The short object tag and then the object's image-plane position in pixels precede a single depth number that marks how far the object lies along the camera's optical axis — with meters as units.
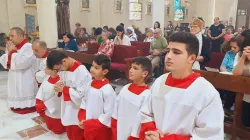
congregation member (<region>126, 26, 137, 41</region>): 9.25
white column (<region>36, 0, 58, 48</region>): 7.59
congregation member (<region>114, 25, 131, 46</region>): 7.08
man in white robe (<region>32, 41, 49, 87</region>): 4.22
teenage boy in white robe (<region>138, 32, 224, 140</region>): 1.57
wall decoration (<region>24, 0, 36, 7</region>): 10.91
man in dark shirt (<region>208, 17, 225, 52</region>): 8.60
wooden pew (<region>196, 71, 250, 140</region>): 3.08
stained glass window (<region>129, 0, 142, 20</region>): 16.00
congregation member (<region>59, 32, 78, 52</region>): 7.00
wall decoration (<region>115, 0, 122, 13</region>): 14.76
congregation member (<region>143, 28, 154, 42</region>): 8.33
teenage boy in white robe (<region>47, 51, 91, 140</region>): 3.16
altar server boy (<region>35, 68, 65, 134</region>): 3.59
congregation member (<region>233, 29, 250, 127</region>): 3.03
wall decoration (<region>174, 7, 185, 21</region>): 20.06
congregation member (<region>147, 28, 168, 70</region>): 6.74
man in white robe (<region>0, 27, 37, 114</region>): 4.24
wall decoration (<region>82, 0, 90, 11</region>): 13.17
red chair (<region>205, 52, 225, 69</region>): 5.22
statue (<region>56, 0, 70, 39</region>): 10.30
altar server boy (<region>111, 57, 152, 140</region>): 2.52
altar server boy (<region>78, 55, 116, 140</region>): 2.83
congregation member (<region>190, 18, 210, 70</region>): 3.92
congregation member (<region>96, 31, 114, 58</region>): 6.51
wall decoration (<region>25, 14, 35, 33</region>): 11.05
